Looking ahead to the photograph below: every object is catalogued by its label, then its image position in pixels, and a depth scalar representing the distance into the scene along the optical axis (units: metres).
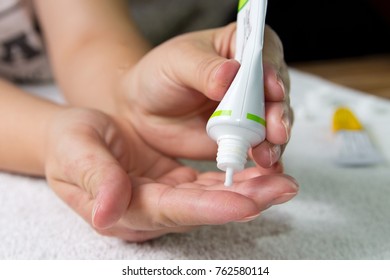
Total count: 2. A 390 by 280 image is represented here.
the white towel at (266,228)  0.49
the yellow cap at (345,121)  0.76
